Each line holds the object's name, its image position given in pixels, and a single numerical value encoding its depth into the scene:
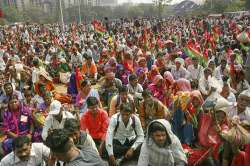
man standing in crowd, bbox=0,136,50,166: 3.59
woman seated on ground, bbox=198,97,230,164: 4.35
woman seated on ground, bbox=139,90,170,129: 5.47
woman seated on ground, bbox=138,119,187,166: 3.77
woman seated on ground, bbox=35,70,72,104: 6.58
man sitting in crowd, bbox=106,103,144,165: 4.81
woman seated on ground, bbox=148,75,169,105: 6.71
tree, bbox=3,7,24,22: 68.86
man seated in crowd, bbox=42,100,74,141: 5.00
